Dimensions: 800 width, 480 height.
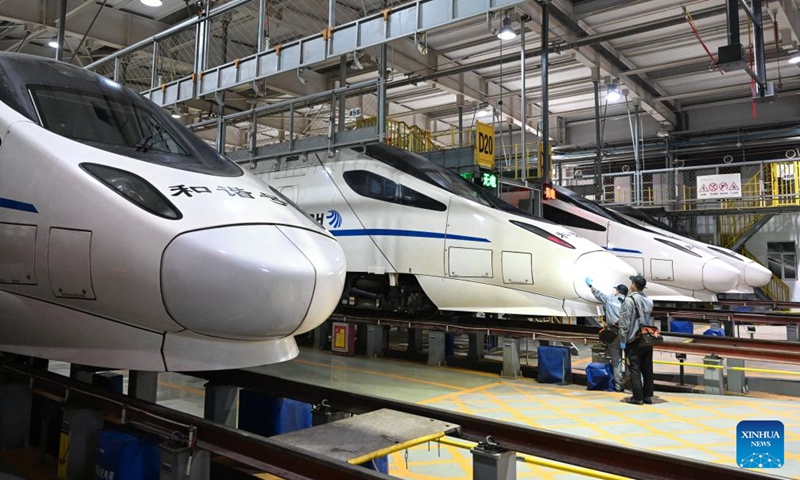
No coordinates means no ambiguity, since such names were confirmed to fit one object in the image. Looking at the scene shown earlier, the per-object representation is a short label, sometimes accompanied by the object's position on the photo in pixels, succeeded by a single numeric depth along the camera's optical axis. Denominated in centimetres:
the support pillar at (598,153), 1712
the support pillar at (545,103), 1146
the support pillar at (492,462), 314
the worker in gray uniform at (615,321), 734
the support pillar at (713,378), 758
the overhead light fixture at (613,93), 1719
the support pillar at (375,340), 959
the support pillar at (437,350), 895
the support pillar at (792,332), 1131
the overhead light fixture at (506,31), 849
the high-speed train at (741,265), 1372
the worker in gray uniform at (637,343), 662
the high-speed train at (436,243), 809
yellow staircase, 2002
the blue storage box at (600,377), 737
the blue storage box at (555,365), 771
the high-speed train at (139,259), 345
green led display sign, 1009
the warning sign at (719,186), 1803
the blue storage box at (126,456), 359
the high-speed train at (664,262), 1277
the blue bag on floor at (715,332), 1120
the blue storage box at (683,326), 1202
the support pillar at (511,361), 818
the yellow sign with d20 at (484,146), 1189
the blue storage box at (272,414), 460
